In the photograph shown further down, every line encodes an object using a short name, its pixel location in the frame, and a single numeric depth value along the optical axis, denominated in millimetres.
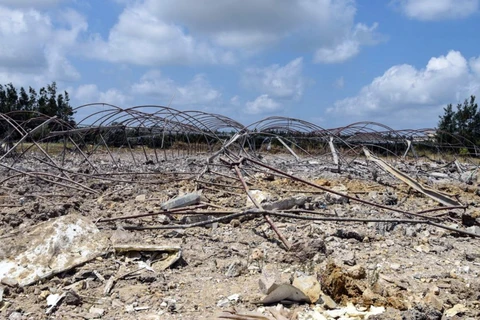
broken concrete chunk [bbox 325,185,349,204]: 6562
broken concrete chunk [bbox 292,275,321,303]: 3320
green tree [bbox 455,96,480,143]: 26922
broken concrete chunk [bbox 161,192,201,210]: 5598
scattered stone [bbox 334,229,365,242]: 4805
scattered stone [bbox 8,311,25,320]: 3246
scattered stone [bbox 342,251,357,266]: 4132
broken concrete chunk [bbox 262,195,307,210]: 5551
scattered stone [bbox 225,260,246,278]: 3854
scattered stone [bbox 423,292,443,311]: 3173
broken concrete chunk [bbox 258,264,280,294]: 3302
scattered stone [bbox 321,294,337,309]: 3229
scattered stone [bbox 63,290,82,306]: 3381
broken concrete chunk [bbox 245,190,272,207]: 6087
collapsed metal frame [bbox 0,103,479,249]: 7181
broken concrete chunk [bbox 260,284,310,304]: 3260
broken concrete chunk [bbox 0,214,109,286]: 3889
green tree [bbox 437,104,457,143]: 27469
